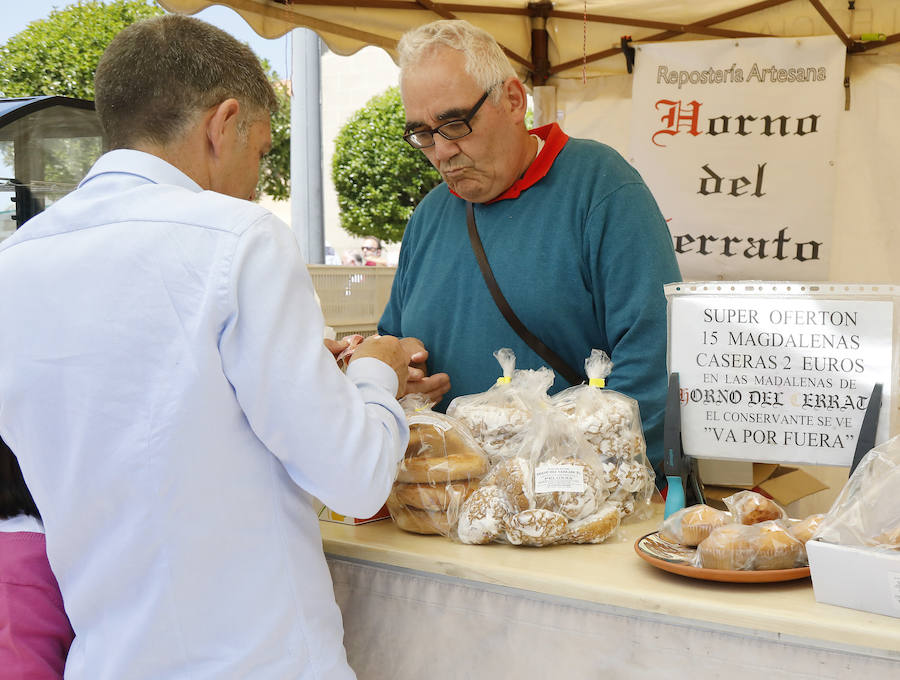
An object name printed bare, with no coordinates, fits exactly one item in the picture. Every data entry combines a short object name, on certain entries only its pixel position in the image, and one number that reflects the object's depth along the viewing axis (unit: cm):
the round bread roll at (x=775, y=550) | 114
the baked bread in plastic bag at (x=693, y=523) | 122
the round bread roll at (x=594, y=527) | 132
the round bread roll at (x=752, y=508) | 125
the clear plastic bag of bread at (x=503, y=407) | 146
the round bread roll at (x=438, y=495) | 138
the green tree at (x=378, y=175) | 1886
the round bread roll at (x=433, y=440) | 143
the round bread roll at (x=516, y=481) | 133
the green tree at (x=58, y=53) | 1320
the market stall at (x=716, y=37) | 368
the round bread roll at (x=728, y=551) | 114
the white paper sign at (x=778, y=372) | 130
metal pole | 601
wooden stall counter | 104
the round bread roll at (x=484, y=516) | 133
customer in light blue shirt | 102
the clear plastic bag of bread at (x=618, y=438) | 143
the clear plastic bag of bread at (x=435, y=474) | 138
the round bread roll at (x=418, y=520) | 139
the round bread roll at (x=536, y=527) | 130
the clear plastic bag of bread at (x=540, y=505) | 131
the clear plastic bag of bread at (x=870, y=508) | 107
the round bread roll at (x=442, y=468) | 139
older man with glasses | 192
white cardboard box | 101
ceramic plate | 112
